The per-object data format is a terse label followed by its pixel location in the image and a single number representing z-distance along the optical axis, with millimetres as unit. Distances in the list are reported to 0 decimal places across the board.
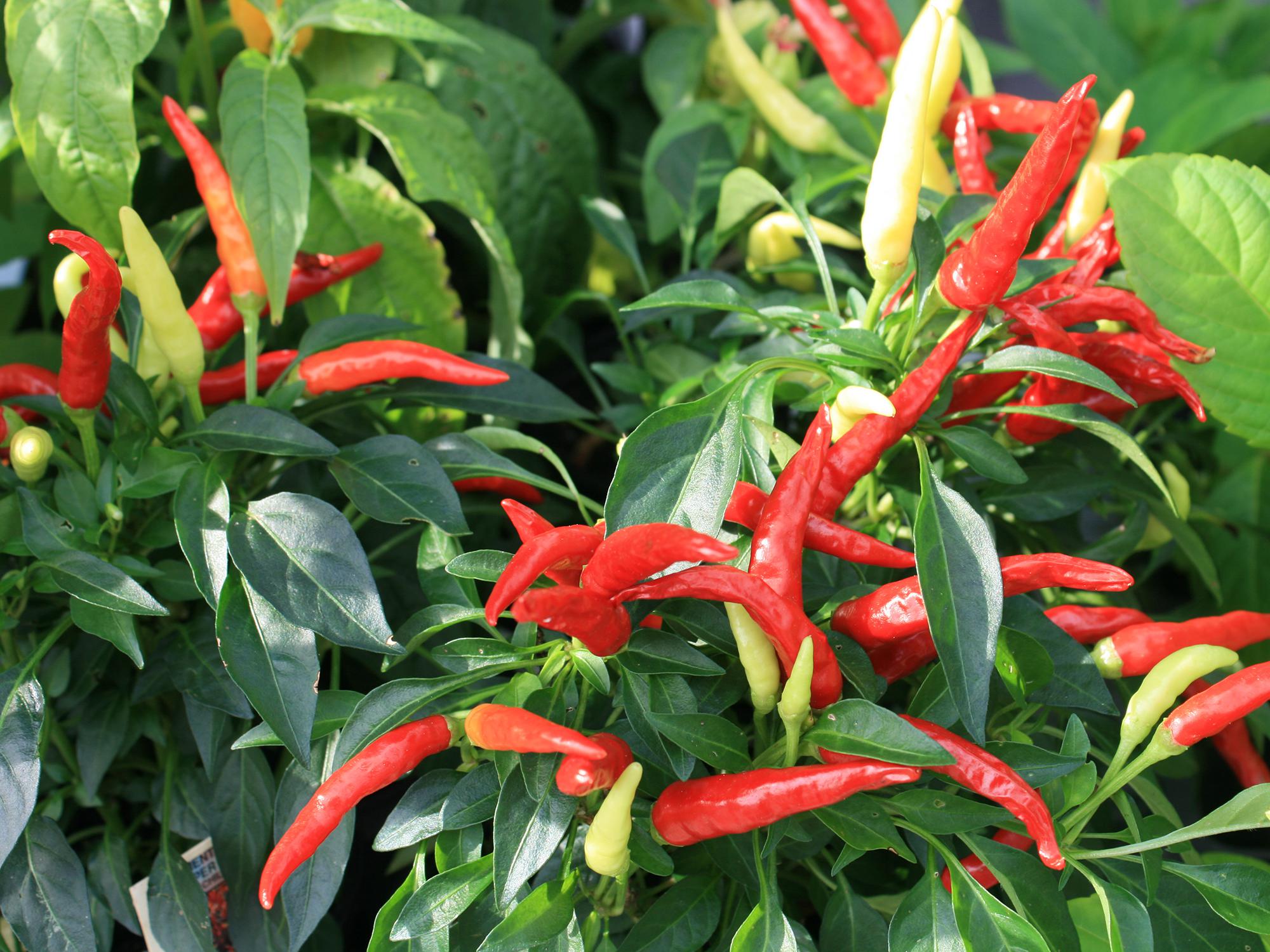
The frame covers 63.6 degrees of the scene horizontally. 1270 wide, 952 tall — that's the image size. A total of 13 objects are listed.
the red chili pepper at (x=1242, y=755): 735
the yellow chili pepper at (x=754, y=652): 500
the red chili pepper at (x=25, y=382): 691
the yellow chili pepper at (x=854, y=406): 534
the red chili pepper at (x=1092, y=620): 635
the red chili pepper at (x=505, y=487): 774
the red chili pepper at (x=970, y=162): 784
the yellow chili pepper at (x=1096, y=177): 753
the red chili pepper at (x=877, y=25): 929
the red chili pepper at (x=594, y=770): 459
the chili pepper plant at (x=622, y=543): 506
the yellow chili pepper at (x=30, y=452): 599
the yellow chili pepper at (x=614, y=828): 468
